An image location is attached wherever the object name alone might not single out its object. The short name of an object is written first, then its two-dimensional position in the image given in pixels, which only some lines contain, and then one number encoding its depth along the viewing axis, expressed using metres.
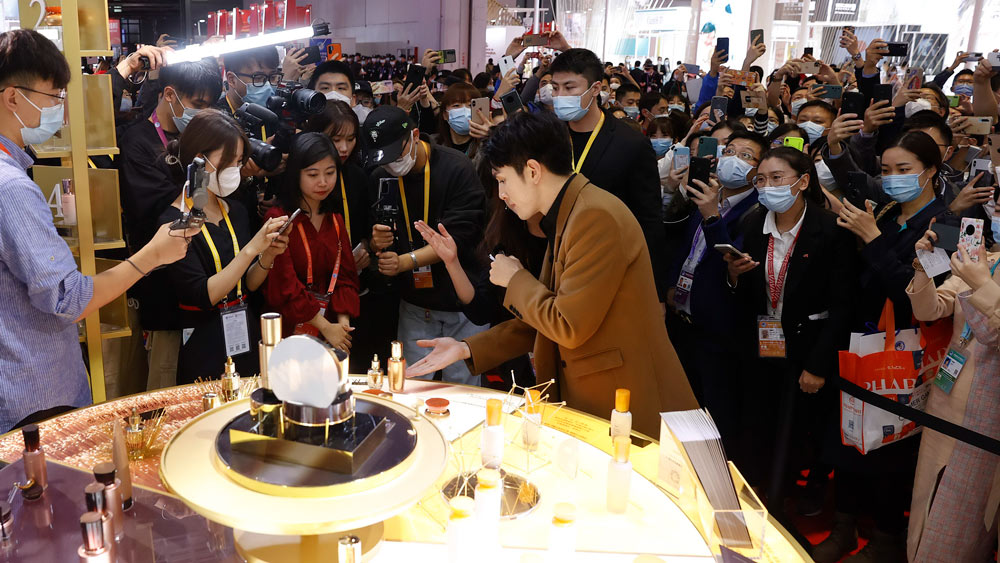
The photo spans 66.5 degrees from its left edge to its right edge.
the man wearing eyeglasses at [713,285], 3.41
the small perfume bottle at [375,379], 2.02
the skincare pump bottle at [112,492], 1.25
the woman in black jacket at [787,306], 3.10
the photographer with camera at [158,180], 3.02
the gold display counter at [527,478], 1.04
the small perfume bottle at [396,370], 1.95
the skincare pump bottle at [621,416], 1.66
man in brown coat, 2.06
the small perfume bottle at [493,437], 1.54
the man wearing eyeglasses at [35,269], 1.95
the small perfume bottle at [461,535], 1.14
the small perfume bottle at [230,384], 1.89
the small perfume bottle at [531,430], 1.71
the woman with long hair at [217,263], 2.78
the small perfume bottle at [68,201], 2.79
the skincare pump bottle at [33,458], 1.45
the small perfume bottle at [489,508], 1.17
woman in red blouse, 3.03
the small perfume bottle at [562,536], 1.17
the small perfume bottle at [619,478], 1.46
